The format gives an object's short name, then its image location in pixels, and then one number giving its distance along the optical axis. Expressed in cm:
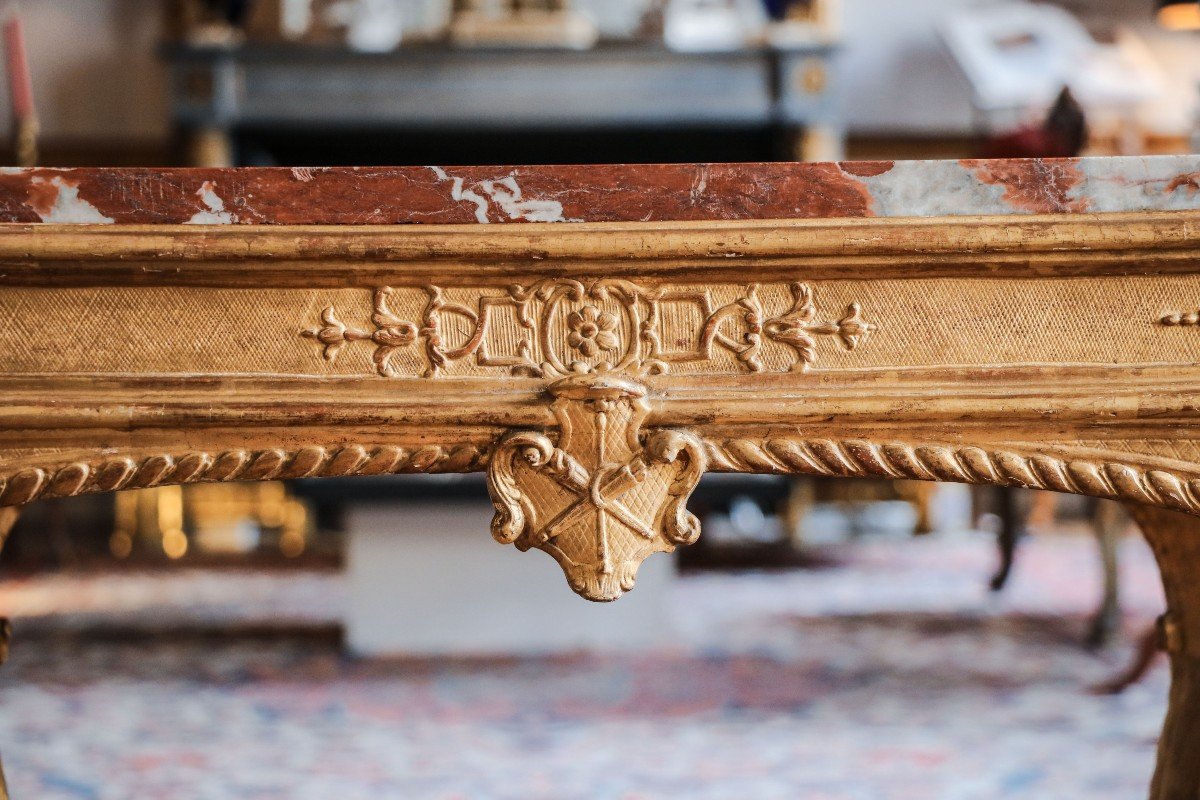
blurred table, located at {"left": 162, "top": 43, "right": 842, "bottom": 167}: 434
